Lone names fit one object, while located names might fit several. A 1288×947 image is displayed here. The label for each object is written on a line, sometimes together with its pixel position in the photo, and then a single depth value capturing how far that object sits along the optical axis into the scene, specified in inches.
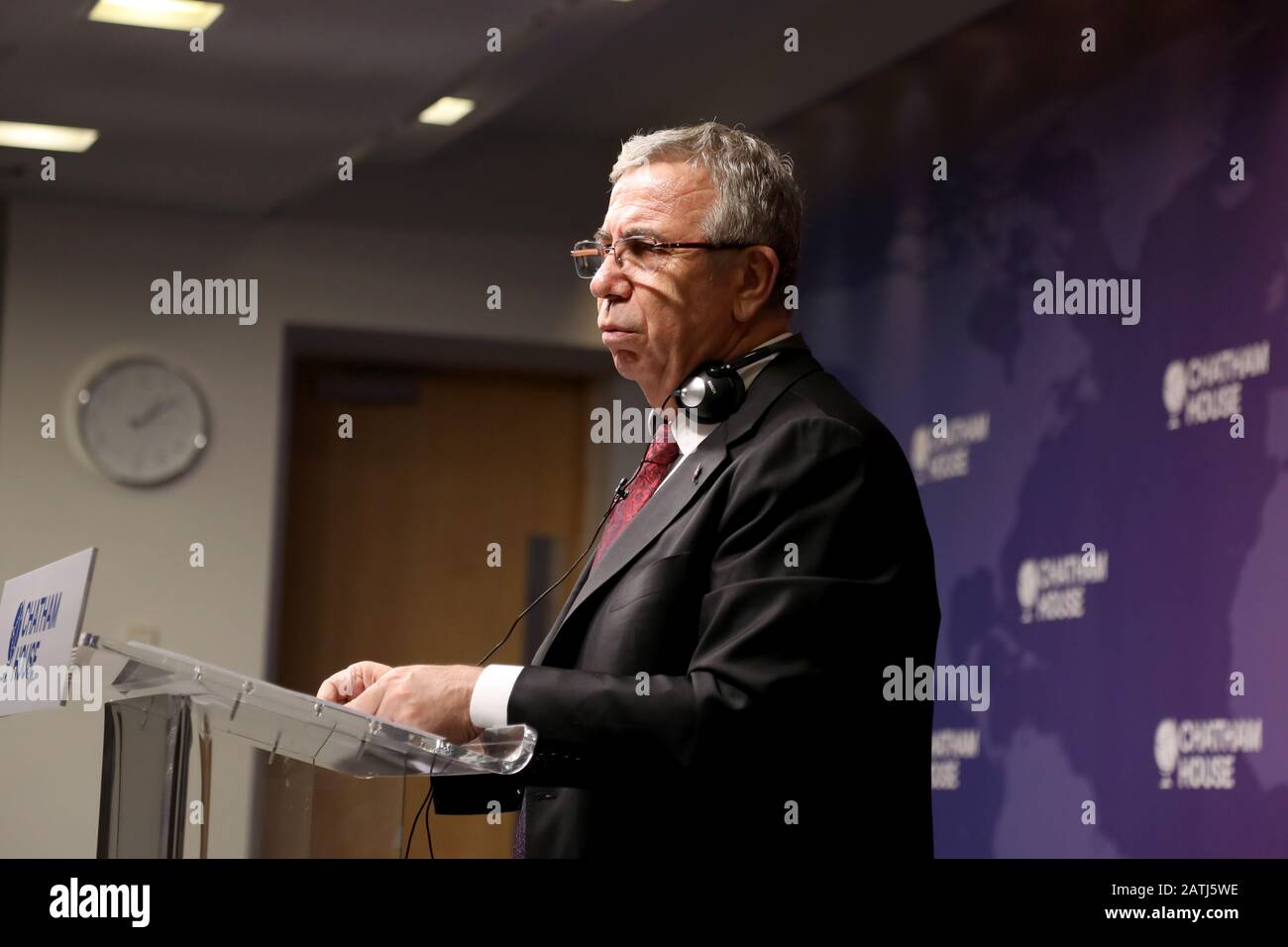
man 120.8
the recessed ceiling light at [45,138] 360.5
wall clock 409.7
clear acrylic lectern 108.3
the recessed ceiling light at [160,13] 296.0
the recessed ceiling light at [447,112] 369.7
